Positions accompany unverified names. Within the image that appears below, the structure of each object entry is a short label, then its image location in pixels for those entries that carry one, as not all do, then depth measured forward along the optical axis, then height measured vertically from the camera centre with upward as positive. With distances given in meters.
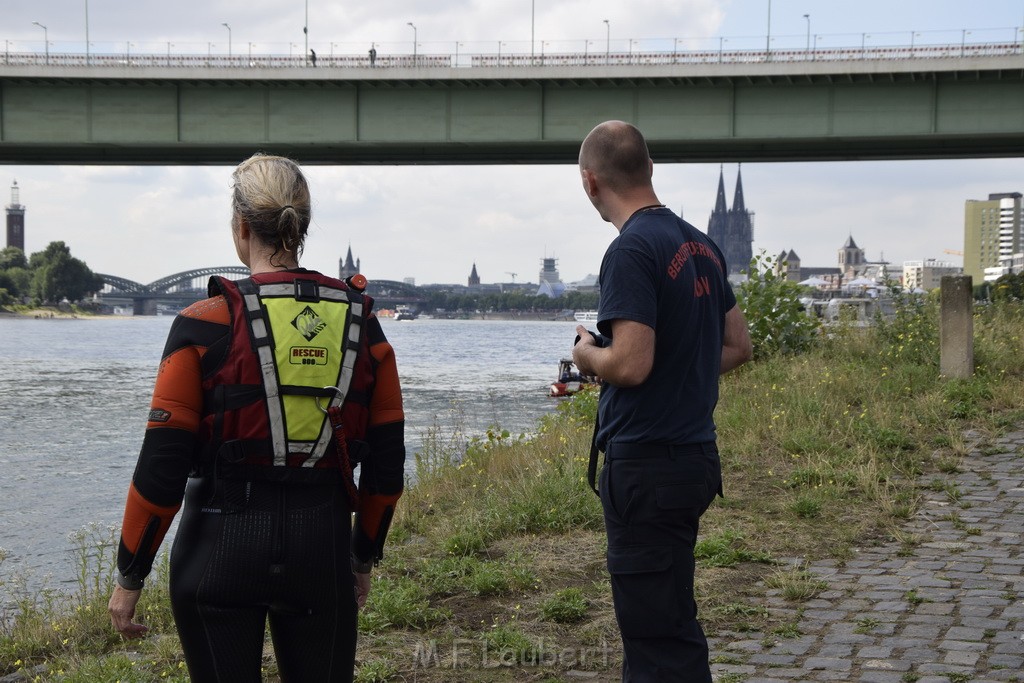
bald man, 3.31 -0.32
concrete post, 12.35 -0.31
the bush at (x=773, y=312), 16.00 -0.17
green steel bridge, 26.03 +4.82
